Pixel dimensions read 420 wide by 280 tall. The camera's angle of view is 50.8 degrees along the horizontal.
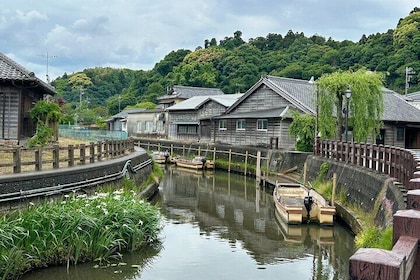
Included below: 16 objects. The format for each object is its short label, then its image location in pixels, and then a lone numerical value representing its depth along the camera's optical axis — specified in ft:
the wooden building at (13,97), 59.62
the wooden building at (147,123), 166.20
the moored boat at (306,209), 50.44
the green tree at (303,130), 90.68
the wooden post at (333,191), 53.52
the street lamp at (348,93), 66.90
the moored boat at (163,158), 130.62
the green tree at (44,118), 59.31
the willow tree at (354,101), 78.38
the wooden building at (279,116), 103.91
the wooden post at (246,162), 105.17
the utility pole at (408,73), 155.55
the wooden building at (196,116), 138.82
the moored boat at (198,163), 115.73
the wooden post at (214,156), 118.67
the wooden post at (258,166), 94.07
